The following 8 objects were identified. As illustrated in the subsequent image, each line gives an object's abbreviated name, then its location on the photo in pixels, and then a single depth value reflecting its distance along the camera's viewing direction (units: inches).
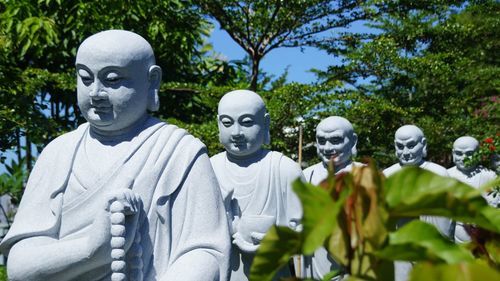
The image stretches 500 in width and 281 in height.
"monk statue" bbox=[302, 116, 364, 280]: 375.6
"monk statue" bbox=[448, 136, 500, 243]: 467.8
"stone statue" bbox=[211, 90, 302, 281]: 269.1
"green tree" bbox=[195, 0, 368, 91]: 649.0
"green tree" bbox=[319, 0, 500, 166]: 661.3
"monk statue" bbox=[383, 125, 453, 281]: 442.0
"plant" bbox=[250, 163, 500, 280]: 46.0
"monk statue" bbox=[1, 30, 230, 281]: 155.7
